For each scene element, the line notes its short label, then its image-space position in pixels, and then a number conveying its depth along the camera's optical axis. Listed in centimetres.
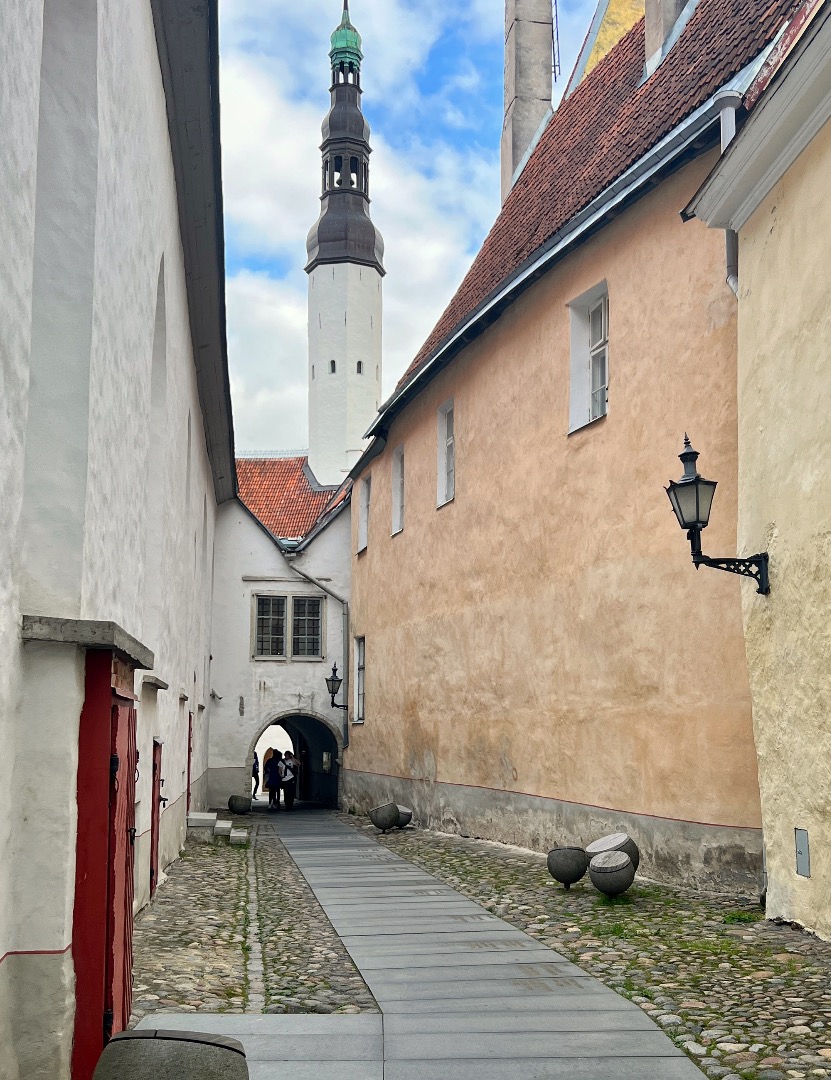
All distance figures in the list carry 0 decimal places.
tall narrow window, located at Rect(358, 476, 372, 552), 2586
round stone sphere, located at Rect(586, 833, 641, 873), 1034
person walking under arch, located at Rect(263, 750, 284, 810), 3058
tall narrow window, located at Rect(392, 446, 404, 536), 2219
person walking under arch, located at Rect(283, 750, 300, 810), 3017
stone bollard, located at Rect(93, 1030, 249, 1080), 350
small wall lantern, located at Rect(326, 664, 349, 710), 2700
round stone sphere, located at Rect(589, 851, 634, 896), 966
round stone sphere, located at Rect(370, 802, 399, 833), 1852
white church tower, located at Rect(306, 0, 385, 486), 4716
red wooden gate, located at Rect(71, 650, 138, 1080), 480
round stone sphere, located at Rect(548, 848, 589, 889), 1041
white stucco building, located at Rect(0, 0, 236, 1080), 450
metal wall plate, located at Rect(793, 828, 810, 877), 787
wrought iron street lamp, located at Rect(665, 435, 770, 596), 905
